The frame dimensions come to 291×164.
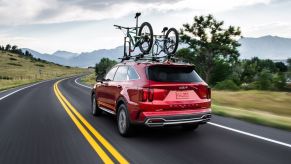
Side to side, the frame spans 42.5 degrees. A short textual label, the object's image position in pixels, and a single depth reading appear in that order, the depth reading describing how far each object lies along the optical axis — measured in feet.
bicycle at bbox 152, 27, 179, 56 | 40.75
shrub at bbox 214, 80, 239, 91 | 114.15
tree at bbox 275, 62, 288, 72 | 415.03
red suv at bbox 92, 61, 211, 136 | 24.50
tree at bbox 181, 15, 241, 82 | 163.43
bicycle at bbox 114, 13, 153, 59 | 41.31
